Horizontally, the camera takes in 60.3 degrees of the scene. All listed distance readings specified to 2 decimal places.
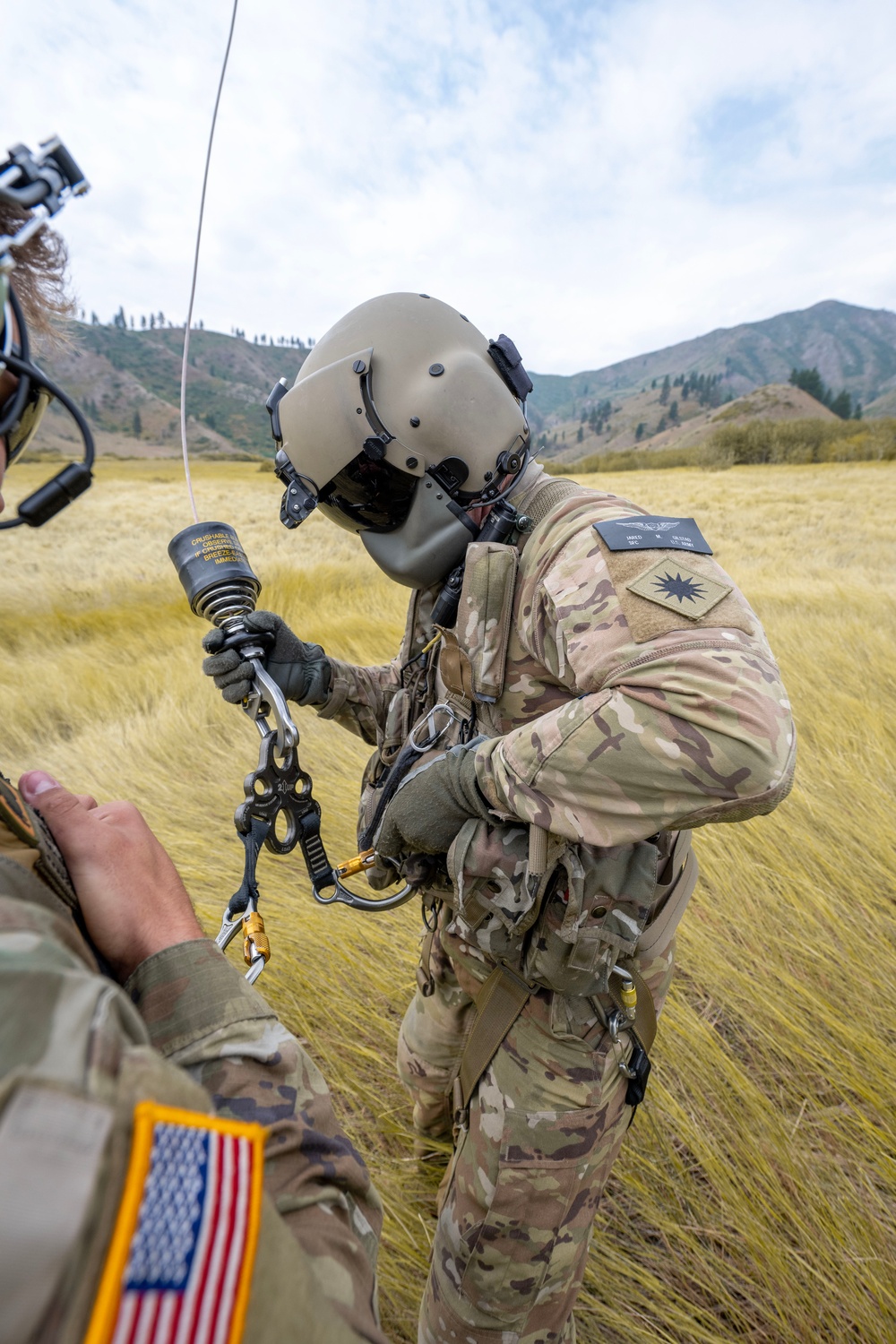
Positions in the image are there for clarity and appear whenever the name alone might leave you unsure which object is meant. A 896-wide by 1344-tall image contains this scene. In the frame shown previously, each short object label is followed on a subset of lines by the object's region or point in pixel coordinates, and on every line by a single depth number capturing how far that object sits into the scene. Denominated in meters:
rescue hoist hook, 0.72
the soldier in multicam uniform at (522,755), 0.57
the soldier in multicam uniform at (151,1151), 0.20
